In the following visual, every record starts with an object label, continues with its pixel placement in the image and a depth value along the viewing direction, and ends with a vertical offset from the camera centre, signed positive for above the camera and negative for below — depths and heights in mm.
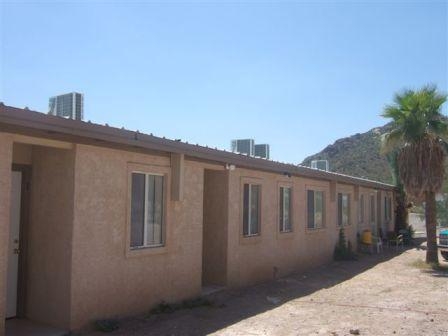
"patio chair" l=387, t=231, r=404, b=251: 24272 -1291
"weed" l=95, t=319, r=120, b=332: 7641 -1757
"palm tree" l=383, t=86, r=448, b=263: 16469 +2302
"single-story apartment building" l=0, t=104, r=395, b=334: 7457 -174
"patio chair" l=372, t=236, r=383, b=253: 21859 -1326
